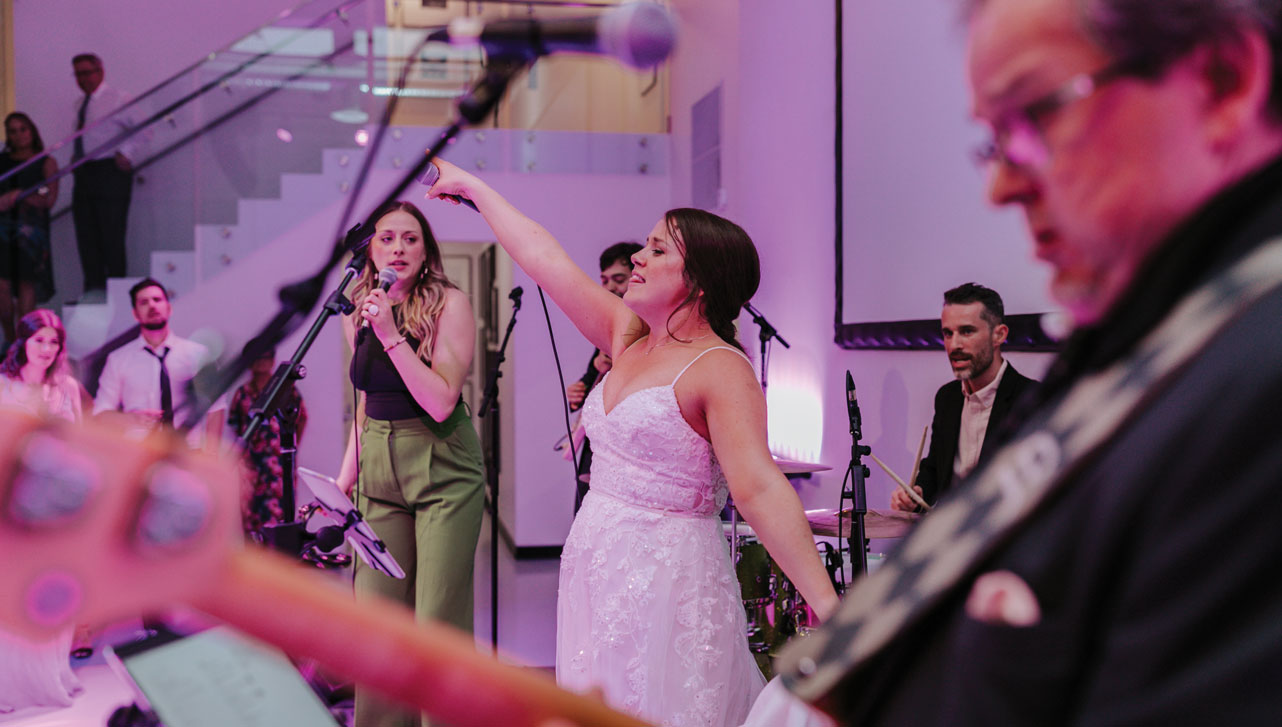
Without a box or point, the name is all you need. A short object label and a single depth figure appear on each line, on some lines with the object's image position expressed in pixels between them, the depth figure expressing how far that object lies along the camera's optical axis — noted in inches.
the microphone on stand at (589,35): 38.8
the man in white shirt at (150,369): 184.2
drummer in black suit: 114.6
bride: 79.7
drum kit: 129.3
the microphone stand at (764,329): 161.5
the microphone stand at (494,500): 153.3
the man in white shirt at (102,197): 228.8
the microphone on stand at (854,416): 100.0
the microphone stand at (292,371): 82.0
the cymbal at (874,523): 113.7
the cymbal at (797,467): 142.3
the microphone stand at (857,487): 97.8
